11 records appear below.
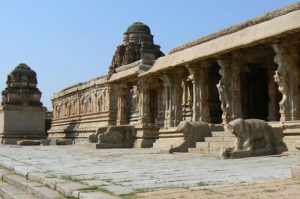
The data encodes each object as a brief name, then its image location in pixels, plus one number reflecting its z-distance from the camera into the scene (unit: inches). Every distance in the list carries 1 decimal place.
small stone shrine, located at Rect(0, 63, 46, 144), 1206.3
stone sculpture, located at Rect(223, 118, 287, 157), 409.1
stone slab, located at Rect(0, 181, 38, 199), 199.4
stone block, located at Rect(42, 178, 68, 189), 208.9
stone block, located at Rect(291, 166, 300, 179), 205.0
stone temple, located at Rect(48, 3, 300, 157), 462.9
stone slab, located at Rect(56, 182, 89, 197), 180.7
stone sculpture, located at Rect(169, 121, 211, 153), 513.7
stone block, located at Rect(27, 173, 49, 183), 232.1
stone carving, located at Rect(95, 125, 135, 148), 717.3
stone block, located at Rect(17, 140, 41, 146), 1035.3
